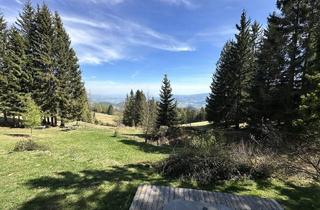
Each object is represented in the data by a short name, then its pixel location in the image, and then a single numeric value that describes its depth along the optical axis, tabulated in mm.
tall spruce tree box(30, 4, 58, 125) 29234
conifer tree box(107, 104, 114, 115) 103562
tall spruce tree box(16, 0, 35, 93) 28641
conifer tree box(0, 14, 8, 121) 26781
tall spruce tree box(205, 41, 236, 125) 27969
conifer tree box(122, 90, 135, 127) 64312
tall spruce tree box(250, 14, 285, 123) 17672
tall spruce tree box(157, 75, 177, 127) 34875
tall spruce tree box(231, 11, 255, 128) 26844
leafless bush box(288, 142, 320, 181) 9594
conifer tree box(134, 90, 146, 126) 61659
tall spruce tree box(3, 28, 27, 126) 27031
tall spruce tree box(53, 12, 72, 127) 30688
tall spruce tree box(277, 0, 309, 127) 16828
